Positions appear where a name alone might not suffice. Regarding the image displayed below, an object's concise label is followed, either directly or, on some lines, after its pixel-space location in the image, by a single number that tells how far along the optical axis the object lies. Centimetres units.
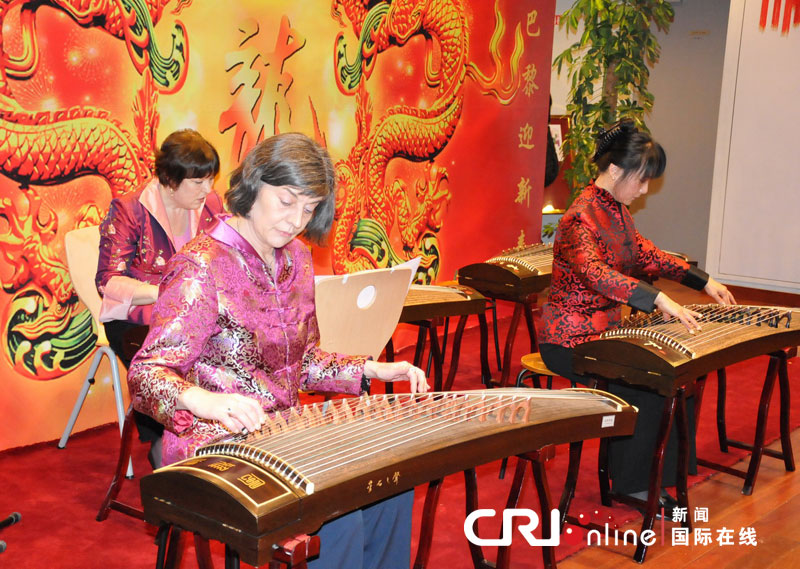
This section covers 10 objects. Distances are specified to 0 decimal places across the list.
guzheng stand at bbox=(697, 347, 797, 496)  323
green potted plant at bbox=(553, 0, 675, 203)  593
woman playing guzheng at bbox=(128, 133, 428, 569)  169
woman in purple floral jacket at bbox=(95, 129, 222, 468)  291
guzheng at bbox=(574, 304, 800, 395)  255
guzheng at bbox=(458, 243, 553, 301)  396
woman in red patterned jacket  292
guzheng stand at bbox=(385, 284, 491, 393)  330
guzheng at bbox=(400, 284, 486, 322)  328
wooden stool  302
